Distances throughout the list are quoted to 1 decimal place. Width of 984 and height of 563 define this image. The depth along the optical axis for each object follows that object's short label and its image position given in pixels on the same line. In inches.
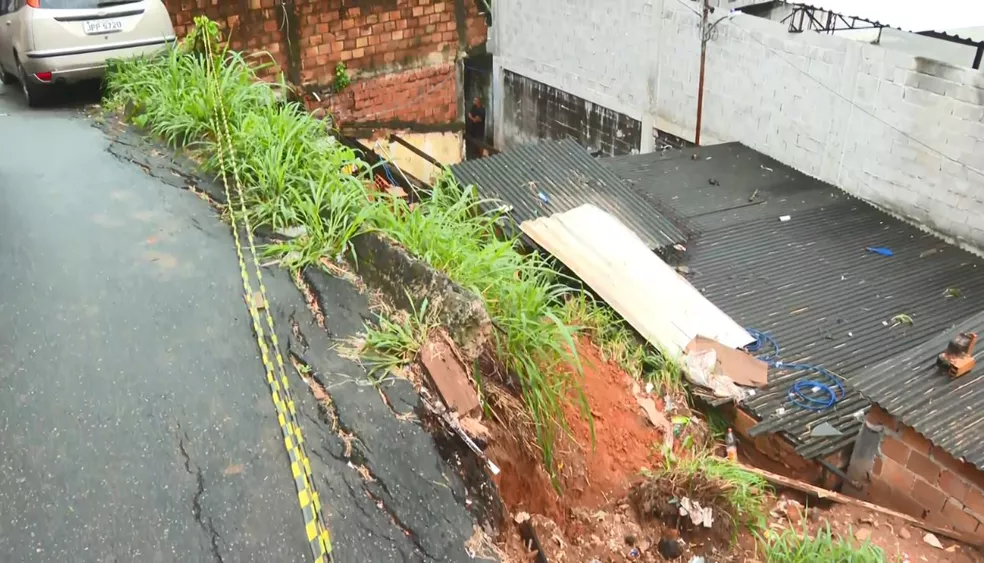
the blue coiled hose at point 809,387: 216.8
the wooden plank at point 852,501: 170.9
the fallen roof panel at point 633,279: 233.1
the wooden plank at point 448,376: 137.5
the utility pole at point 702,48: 382.0
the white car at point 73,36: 277.4
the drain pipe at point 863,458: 189.0
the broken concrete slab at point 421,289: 145.3
